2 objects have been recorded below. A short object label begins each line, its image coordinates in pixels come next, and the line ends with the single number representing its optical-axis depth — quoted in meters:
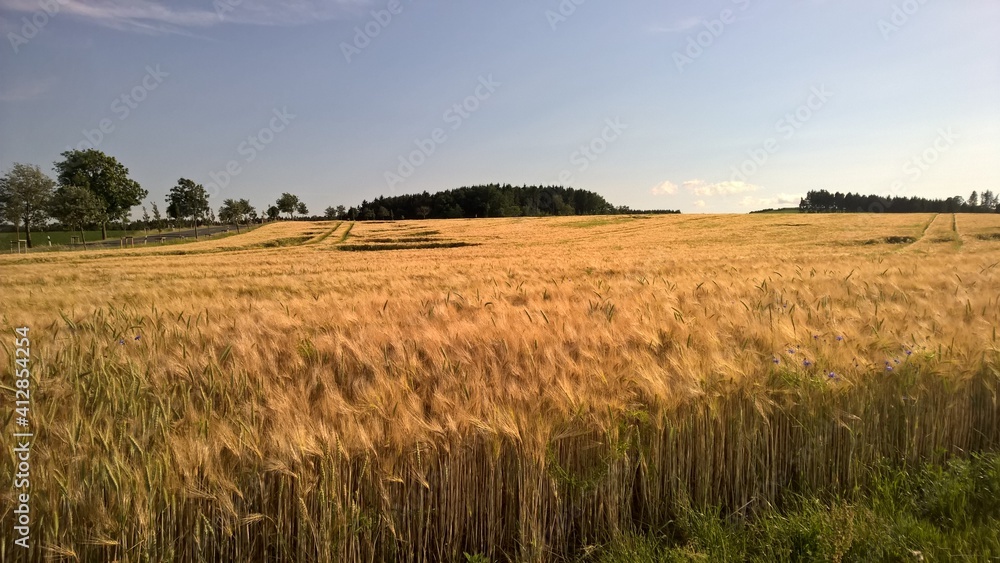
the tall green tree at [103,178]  55.09
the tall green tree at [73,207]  41.03
